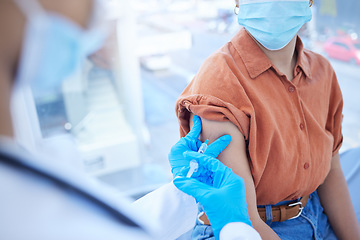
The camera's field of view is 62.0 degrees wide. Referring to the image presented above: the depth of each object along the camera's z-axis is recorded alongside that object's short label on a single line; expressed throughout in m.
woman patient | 1.03
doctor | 0.42
